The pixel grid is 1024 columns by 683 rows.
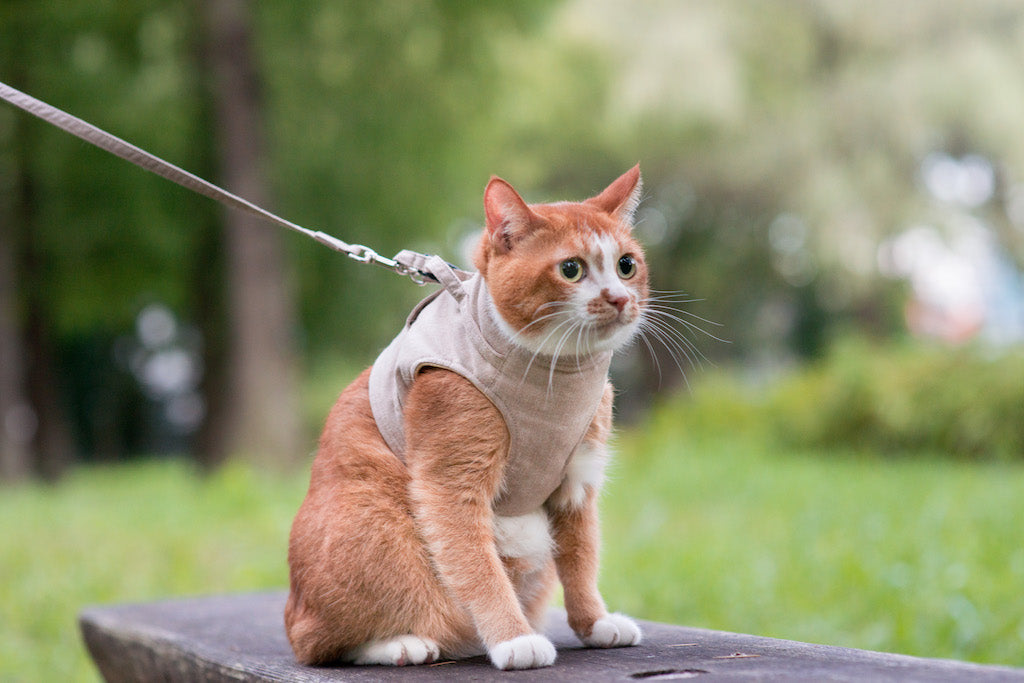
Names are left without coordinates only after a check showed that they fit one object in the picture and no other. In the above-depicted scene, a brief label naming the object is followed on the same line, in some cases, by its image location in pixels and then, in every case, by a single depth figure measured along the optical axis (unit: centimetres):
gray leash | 212
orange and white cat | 184
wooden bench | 166
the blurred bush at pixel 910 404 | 760
